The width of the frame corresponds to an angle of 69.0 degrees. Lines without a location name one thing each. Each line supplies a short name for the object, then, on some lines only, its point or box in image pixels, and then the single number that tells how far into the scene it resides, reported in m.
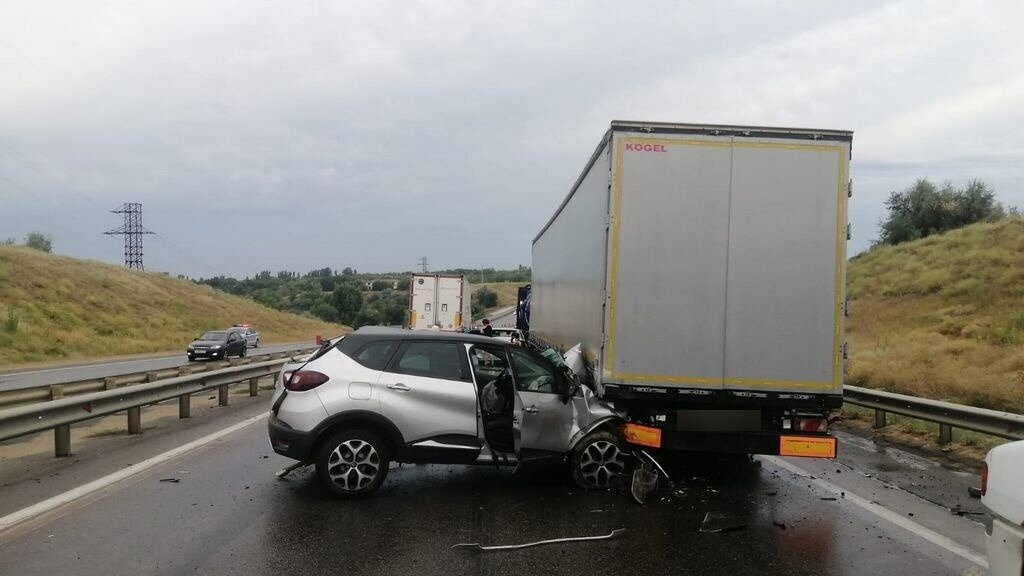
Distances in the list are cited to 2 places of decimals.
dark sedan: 33.34
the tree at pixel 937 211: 41.94
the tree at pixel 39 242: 83.00
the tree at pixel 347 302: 87.81
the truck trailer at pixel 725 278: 6.82
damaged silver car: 6.71
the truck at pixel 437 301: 29.31
